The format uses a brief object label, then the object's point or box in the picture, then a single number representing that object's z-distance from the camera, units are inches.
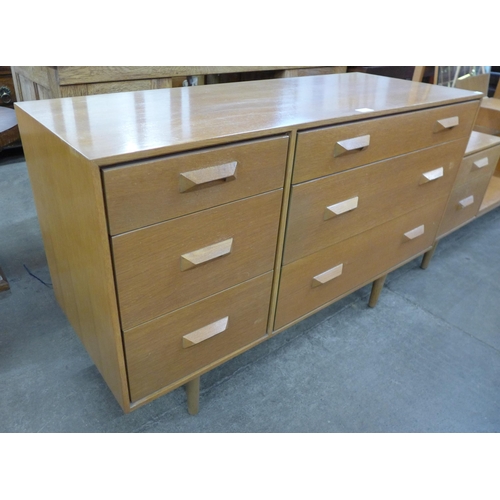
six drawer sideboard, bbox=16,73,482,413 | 30.1
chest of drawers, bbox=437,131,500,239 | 66.0
